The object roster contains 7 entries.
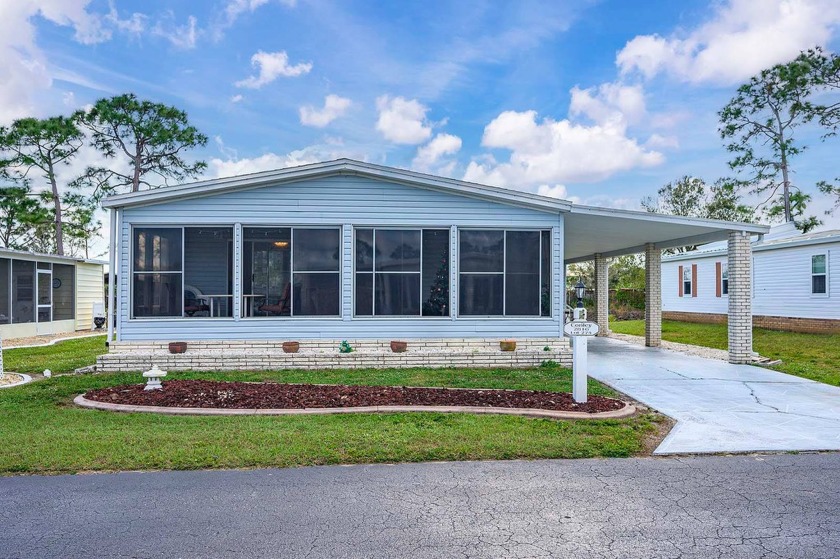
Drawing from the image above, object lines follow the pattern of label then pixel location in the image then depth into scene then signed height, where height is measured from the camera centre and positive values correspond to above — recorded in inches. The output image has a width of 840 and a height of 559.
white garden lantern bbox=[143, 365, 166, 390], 305.1 -44.7
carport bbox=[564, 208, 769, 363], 421.4 +49.3
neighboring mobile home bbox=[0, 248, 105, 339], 642.2 +1.4
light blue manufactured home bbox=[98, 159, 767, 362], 401.1 +26.4
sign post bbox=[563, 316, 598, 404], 270.5 -27.6
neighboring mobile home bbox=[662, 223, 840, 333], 624.1 +14.5
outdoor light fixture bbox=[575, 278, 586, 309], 424.2 +4.6
